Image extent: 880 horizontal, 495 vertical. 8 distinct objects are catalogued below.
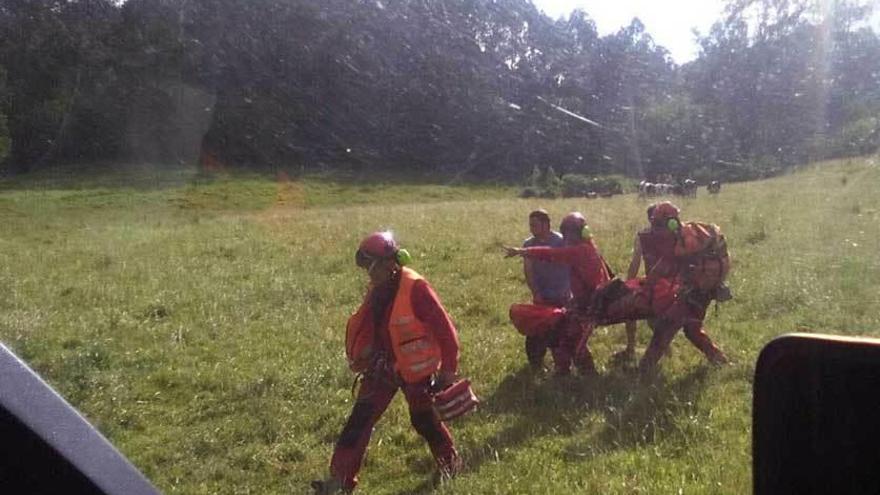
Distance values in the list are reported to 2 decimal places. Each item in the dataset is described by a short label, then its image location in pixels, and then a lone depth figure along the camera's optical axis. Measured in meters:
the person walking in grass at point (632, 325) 7.81
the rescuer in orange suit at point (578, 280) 7.13
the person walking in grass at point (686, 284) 7.10
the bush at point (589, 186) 34.62
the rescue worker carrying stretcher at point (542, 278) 7.43
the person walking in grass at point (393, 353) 5.02
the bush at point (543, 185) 36.02
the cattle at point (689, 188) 27.82
